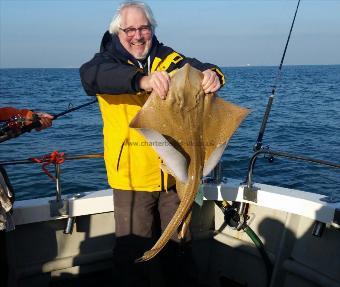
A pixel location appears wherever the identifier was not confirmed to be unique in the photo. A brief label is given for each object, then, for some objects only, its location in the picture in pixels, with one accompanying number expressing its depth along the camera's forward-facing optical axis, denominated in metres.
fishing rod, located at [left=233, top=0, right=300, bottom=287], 4.51
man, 3.20
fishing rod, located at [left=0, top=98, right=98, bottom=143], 3.78
